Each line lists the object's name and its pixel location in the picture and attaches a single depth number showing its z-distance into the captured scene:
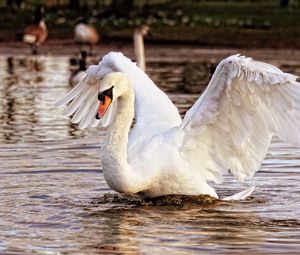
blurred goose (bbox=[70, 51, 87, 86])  24.28
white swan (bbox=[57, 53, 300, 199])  10.77
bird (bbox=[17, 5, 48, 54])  34.88
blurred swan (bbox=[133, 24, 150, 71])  22.65
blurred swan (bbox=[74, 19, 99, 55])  34.86
